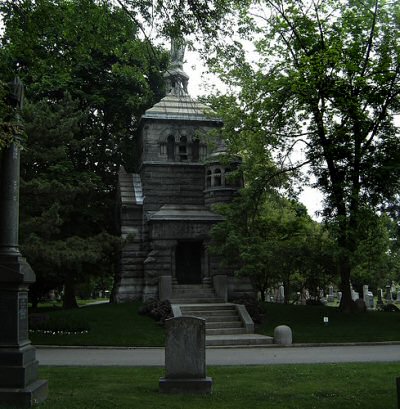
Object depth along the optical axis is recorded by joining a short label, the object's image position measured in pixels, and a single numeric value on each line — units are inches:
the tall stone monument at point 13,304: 317.1
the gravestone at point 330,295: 2300.2
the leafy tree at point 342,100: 787.4
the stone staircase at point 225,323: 717.9
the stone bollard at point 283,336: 703.7
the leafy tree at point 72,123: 412.2
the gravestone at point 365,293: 1636.2
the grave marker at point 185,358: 366.6
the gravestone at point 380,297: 1992.2
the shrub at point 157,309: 850.8
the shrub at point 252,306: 877.2
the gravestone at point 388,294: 2251.0
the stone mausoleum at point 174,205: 998.4
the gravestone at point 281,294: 1829.7
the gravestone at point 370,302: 1699.6
